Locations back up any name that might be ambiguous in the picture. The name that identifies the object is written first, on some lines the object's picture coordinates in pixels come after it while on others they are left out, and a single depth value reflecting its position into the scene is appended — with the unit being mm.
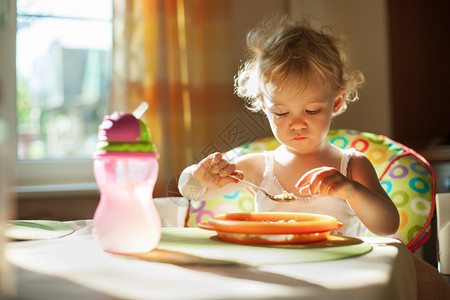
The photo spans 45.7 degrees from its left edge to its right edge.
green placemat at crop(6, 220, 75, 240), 871
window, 2512
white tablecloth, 512
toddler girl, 1206
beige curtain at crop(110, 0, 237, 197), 2279
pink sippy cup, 687
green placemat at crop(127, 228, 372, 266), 672
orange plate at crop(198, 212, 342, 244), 789
